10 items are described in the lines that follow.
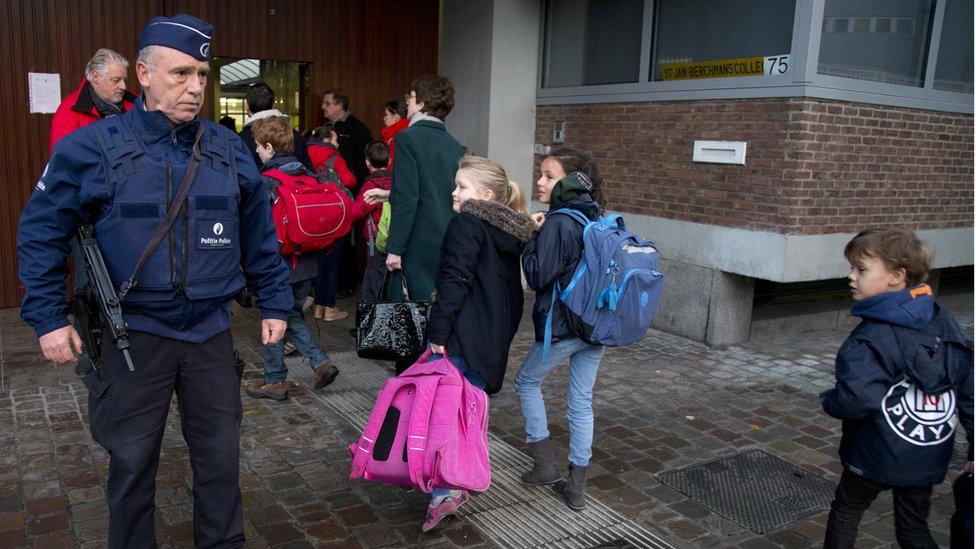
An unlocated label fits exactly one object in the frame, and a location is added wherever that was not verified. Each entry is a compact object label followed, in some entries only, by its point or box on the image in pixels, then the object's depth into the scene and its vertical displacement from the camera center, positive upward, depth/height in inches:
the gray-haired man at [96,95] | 190.5 +7.2
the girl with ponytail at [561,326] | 140.4 -31.7
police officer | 103.8 -17.9
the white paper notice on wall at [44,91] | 268.8 +10.9
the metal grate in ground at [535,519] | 140.6 -66.7
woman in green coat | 176.6 -9.7
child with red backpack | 200.1 -34.9
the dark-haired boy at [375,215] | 248.4 -23.3
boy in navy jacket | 107.0 -27.5
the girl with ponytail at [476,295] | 137.8 -25.6
